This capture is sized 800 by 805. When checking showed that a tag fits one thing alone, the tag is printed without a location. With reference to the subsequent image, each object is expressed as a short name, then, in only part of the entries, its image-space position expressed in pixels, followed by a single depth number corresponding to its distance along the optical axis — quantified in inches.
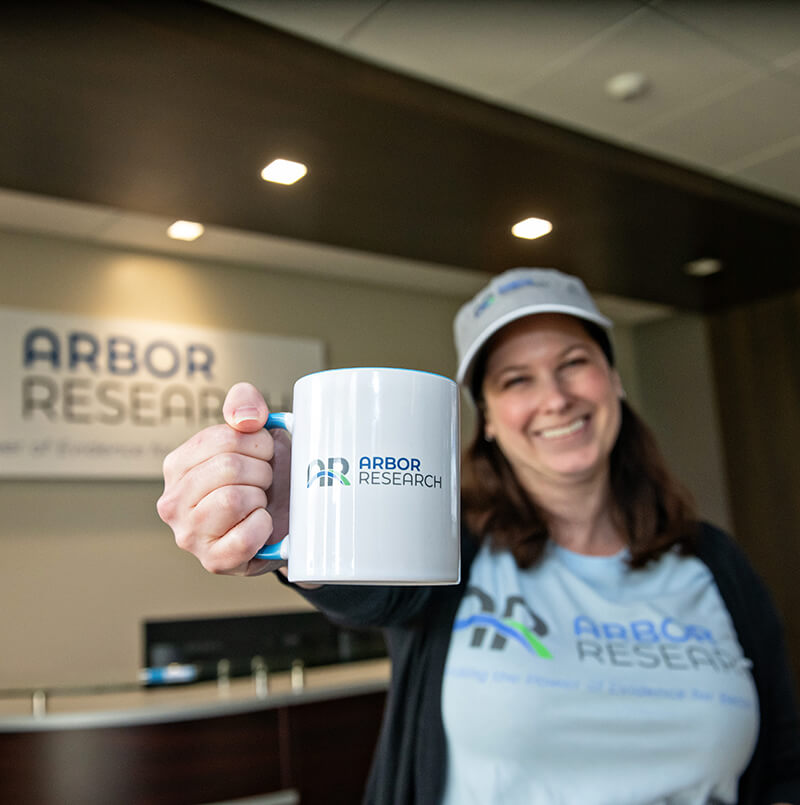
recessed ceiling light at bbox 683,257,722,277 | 165.2
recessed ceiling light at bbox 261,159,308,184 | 107.4
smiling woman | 44.5
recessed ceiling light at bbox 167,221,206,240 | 158.2
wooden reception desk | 89.0
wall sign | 156.8
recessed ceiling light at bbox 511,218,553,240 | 133.2
